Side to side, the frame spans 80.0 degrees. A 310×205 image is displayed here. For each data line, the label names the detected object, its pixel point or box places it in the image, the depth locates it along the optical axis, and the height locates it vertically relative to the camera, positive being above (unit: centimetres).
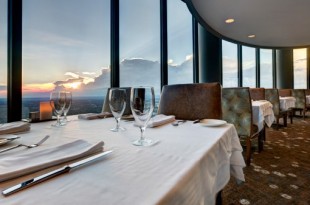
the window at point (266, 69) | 733 +137
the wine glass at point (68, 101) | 98 +1
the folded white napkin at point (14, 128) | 76 -10
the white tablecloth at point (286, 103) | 423 -2
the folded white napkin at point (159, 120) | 87 -9
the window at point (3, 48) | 171 +52
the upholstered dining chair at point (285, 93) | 541 +28
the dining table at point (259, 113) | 246 -15
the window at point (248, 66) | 654 +133
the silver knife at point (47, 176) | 31 -14
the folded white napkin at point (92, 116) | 116 -8
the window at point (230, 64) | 564 +126
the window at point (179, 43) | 382 +133
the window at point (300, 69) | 766 +139
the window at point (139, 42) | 293 +106
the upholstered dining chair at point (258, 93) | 387 +20
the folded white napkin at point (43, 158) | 37 -13
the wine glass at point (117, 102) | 78 +0
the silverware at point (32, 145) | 54 -13
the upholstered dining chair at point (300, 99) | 511 +9
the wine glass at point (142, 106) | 61 -1
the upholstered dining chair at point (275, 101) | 398 +3
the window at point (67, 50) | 190 +64
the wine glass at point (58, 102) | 94 +1
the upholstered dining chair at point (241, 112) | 222 -12
